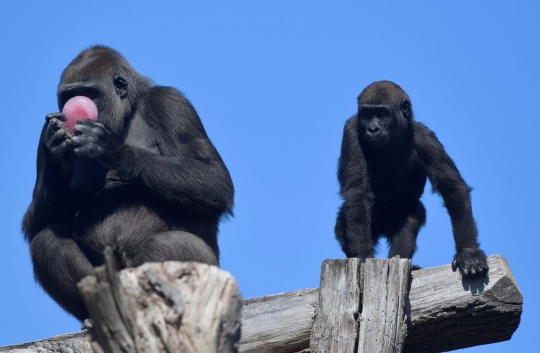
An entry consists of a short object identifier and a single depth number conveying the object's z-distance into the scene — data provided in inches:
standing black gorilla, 519.2
